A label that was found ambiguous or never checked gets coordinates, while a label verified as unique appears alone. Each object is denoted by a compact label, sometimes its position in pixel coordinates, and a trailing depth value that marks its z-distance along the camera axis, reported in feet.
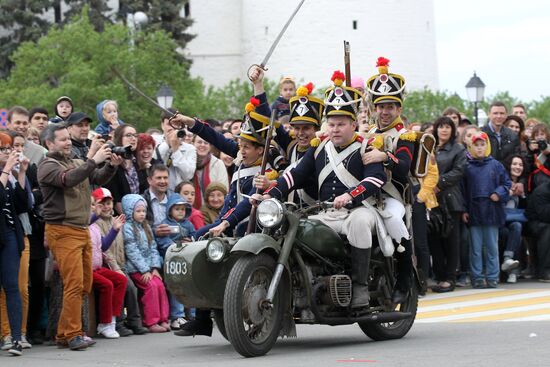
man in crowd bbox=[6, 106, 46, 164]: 50.98
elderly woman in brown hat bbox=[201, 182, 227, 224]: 57.36
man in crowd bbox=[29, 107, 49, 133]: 57.26
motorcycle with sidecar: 39.45
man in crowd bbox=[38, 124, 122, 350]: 45.32
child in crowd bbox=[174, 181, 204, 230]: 55.67
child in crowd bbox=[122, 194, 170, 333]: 51.52
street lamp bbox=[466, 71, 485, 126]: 124.88
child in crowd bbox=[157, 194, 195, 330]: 53.11
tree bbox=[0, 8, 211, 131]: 189.88
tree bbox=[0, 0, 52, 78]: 219.82
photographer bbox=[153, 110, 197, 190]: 59.00
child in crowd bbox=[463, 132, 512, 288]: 65.67
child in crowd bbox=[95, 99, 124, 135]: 57.06
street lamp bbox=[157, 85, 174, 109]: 132.07
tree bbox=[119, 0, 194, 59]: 220.02
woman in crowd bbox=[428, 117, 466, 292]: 65.00
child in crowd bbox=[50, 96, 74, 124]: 57.41
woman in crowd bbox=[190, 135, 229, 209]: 60.70
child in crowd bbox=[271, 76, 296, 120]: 54.29
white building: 239.30
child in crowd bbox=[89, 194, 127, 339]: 49.47
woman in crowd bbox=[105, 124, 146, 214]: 53.31
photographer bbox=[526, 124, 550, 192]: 68.59
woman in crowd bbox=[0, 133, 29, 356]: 44.52
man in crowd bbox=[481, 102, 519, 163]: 69.92
